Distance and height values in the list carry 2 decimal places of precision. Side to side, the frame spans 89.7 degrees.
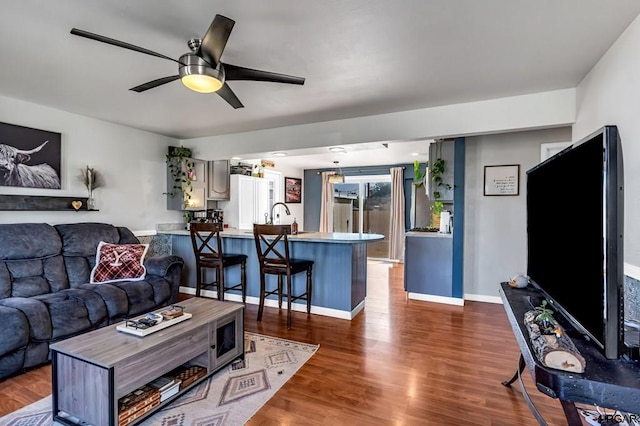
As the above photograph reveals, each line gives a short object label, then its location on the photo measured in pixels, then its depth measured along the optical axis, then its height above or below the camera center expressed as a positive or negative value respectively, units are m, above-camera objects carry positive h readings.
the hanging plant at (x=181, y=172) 4.76 +0.62
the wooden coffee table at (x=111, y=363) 1.66 -0.85
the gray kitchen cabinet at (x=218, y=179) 5.20 +0.57
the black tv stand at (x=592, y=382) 1.02 -0.54
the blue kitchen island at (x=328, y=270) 3.63 -0.66
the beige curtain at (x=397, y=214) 7.23 +0.03
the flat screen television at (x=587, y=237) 1.08 -0.08
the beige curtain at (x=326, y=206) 8.27 +0.23
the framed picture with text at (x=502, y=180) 4.13 +0.48
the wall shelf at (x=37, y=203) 3.19 +0.10
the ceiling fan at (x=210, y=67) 1.62 +0.87
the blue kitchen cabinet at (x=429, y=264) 4.27 -0.65
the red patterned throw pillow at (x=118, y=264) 3.33 -0.54
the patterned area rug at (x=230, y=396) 1.86 -1.18
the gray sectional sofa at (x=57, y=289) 2.35 -0.71
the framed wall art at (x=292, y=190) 8.02 +0.63
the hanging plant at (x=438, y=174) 4.30 +0.56
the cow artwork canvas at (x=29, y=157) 3.19 +0.57
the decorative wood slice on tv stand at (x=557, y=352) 1.10 -0.49
